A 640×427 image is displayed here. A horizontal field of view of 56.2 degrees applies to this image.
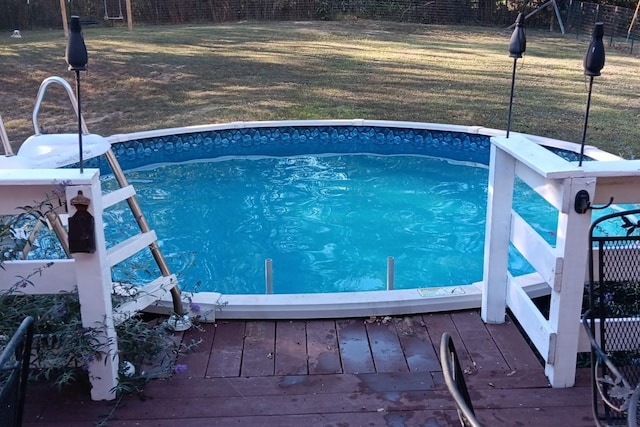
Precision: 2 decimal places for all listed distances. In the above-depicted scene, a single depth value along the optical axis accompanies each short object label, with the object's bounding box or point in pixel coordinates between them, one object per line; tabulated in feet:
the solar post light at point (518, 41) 7.93
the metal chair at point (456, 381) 3.25
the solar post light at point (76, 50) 6.52
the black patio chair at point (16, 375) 4.05
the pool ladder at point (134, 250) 7.45
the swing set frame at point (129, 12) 47.35
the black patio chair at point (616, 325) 5.04
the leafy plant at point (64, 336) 6.76
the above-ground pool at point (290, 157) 15.60
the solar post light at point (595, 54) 6.30
